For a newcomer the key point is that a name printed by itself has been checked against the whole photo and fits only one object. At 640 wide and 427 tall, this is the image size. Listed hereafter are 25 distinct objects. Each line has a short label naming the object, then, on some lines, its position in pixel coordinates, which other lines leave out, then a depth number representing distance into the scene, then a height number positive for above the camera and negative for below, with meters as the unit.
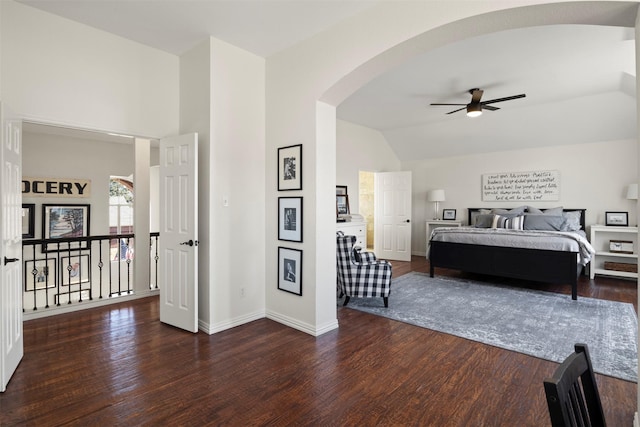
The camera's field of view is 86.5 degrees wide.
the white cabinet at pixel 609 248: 5.62 -0.65
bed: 4.76 -0.56
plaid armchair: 4.16 -0.79
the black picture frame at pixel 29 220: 5.96 -0.18
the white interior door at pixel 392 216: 7.65 -0.13
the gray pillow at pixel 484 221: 6.74 -0.22
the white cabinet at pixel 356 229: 6.35 -0.38
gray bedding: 4.78 -0.44
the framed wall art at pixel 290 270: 3.54 -0.64
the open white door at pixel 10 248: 2.32 -0.28
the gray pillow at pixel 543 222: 5.90 -0.21
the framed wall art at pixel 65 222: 6.19 -0.23
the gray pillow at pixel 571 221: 5.85 -0.19
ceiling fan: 4.68 +1.49
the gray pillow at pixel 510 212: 6.45 -0.04
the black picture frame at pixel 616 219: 5.87 -0.15
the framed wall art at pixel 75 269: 6.57 -1.16
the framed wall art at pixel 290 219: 3.53 -0.09
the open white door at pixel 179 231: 3.39 -0.22
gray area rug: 2.99 -1.21
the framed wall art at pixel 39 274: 6.18 -1.19
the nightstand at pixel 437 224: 7.59 -0.32
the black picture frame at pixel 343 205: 6.89 +0.10
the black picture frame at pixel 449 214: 7.83 -0.09
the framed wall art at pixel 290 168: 3.51 +0.45
